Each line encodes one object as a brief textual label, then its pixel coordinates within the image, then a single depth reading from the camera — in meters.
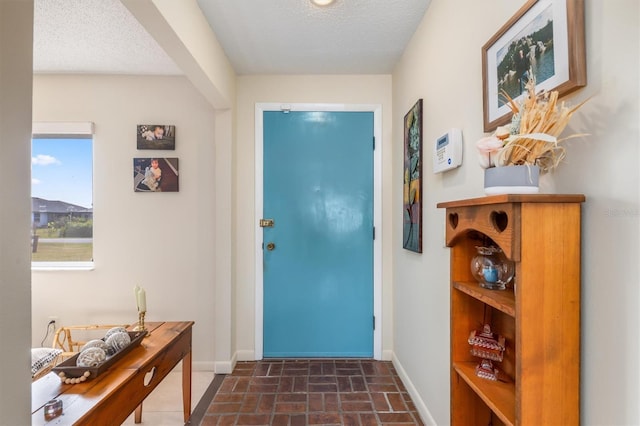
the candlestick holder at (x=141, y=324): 1.82
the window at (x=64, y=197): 2.83
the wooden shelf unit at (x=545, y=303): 0.80
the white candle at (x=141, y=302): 1.78
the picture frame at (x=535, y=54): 0.86
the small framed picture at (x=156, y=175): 2.79
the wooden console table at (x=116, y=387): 1.14
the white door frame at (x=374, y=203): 2.88
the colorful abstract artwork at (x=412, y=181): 2.11
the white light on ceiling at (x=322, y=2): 1.94
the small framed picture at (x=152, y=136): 2.78
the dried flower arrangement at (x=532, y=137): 0.82
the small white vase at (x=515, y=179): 0.86
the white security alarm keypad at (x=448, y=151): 1.55
